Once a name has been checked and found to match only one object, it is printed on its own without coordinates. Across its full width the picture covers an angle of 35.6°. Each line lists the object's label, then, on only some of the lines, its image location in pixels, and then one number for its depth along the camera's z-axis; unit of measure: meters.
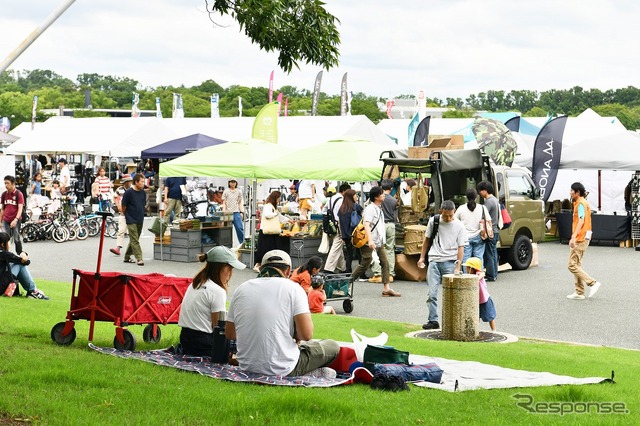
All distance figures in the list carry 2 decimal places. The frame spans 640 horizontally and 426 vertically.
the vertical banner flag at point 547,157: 29.19
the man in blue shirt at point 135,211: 21.50
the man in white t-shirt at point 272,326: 7.98
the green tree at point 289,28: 9.59
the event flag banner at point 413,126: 36.09
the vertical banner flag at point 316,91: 49.78
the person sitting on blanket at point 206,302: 9.06
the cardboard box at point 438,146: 21.06
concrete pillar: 12.47
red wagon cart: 9.83
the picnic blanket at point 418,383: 8.06
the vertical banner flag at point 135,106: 57.53
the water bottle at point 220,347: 8.68
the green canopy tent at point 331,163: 20.38
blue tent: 27.58
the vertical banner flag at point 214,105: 51.31
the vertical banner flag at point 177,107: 51.84
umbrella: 28.86
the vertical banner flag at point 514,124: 38.83
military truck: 20.20
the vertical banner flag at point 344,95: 46.97
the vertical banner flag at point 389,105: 71.46
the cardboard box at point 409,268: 19.97
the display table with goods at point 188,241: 22.95
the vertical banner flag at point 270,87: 52.62
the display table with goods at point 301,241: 20.97
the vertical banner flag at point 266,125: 27.45
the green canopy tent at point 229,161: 21.39
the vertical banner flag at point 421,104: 39.61
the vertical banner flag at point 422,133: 32.41
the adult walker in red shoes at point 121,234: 23.72
